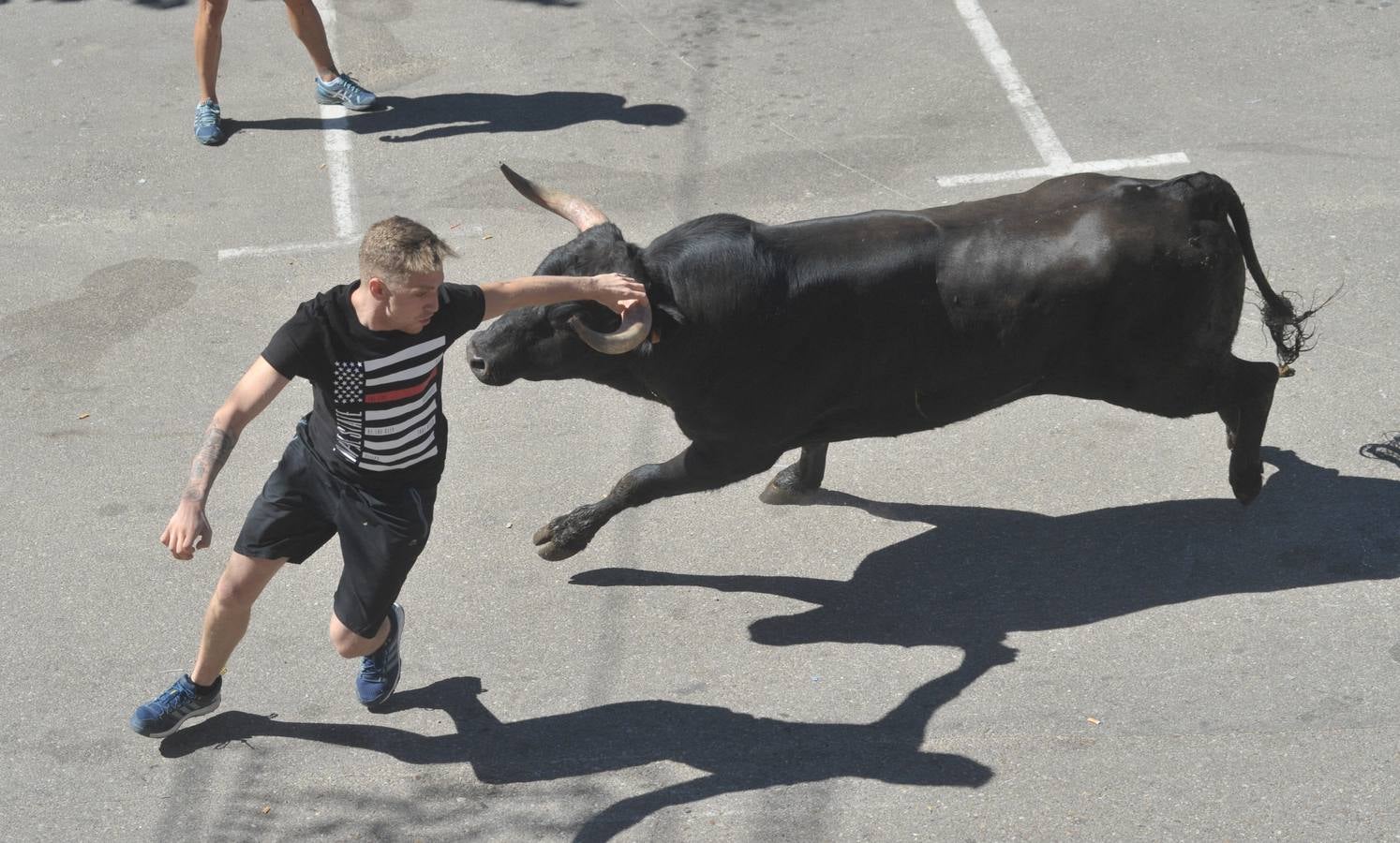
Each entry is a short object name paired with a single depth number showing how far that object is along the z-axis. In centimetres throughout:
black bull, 919
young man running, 727
